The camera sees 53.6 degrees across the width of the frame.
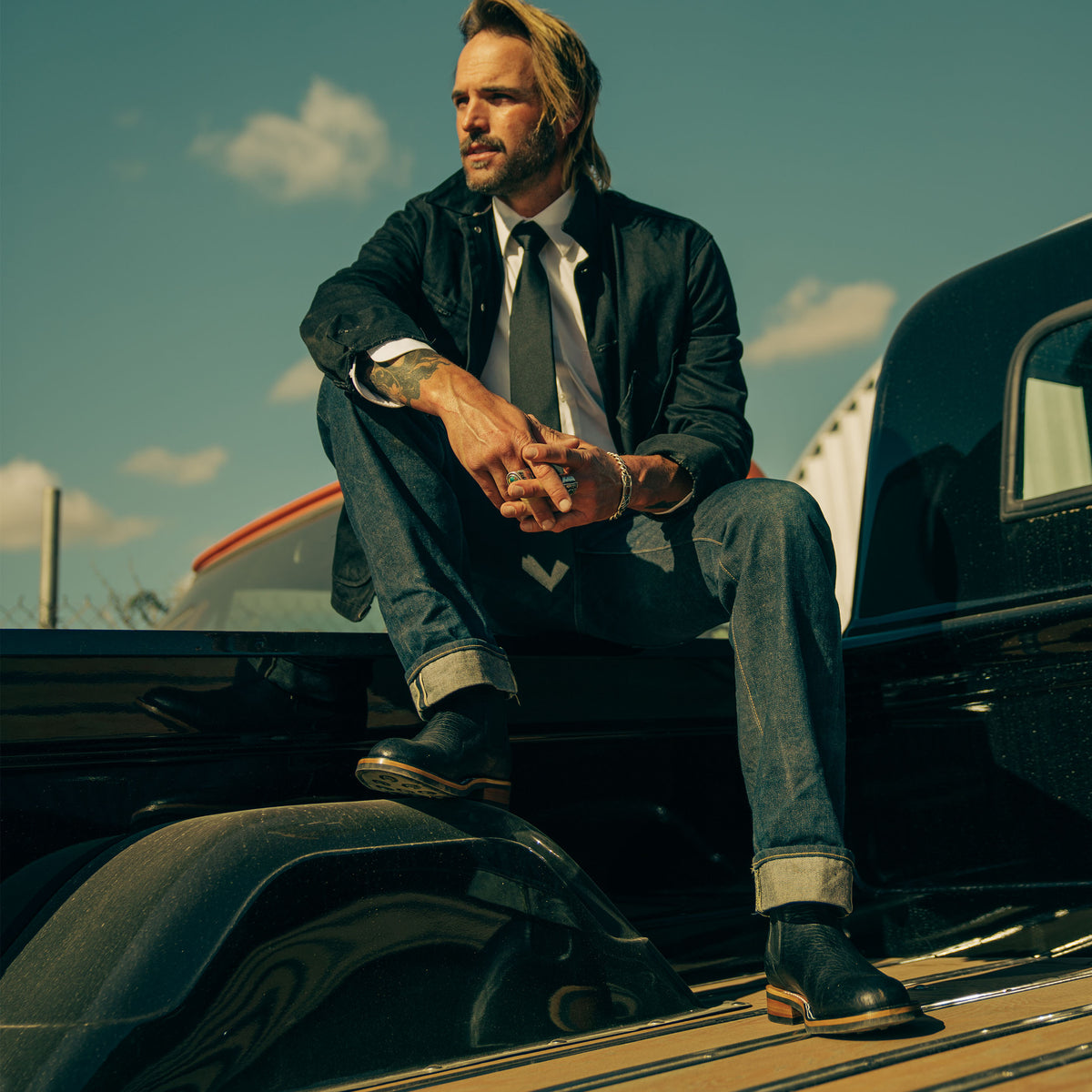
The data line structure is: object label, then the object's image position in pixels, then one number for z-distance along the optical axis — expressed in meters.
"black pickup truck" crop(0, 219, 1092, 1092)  1.22
